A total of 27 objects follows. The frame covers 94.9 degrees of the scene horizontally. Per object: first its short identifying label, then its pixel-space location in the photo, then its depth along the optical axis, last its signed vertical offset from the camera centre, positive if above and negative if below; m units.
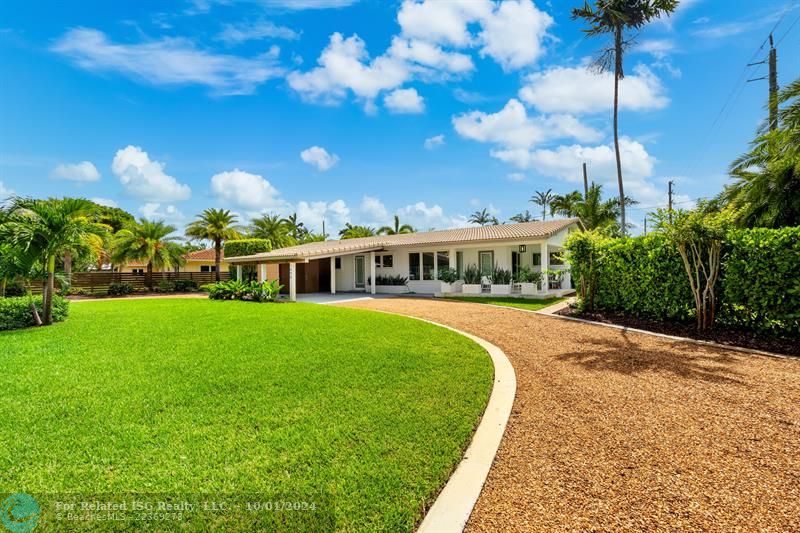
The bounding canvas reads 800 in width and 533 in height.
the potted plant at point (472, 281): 19.97 -0.54
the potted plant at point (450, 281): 20.47 -0.52
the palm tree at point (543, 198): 50.91 +10.04
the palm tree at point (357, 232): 50.48 +5.86
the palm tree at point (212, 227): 32.09 +4.31
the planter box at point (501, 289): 19.20 -0.95
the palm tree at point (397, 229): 50.81 +6.13
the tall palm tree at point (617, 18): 19.14 +13.26
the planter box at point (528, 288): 18.34 -0.89
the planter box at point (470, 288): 19.91 -0.93
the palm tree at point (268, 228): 44.09 +5.69
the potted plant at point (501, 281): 19.27 -0.54
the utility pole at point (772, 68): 15.77 +8.55
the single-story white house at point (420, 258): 19.86 +0.94
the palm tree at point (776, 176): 10.73 +2.91
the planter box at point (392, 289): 23.22 -1.03
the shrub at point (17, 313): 11.12 -1.04
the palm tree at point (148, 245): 27.56 +2.46
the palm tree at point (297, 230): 57.41 +7.58
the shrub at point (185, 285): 29.45 -0.67
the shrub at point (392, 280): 23.42 -0.46
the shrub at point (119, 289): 26.62 -0.81
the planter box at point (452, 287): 20.44 -0.84
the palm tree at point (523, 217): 56.72 +8.38
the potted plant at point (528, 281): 18.38 -0.54
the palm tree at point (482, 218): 64.47 +9.49
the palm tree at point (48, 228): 10.72 +1.53
